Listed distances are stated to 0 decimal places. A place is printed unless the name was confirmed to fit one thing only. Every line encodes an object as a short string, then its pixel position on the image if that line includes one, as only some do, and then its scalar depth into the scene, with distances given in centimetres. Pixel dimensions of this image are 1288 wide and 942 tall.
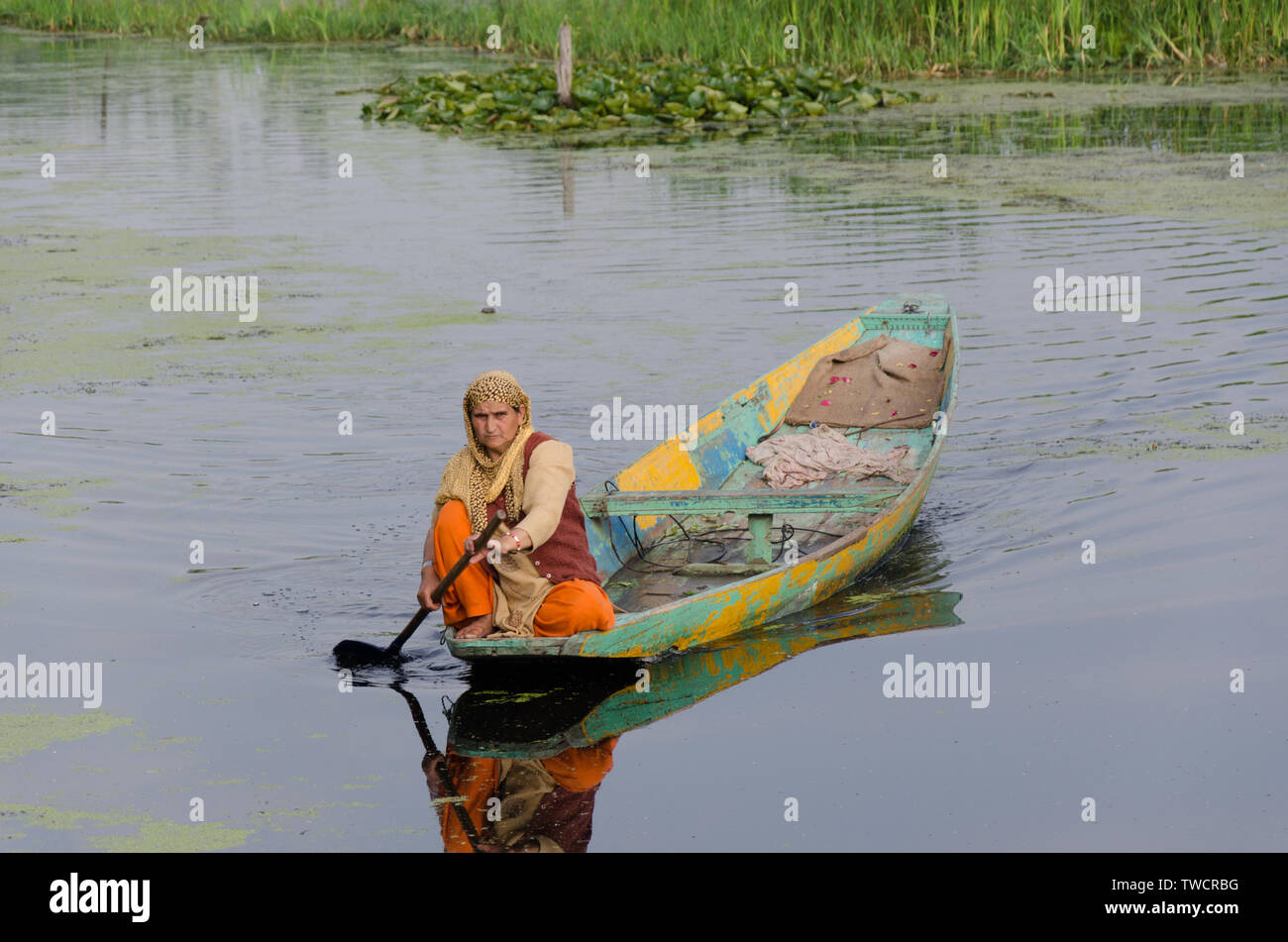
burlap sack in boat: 916
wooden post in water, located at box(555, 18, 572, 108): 2123
